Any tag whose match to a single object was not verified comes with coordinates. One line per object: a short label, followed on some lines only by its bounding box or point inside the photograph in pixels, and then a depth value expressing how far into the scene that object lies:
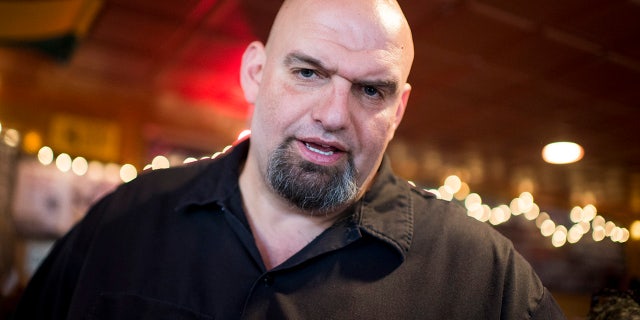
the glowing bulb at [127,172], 5.28
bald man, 1.21
